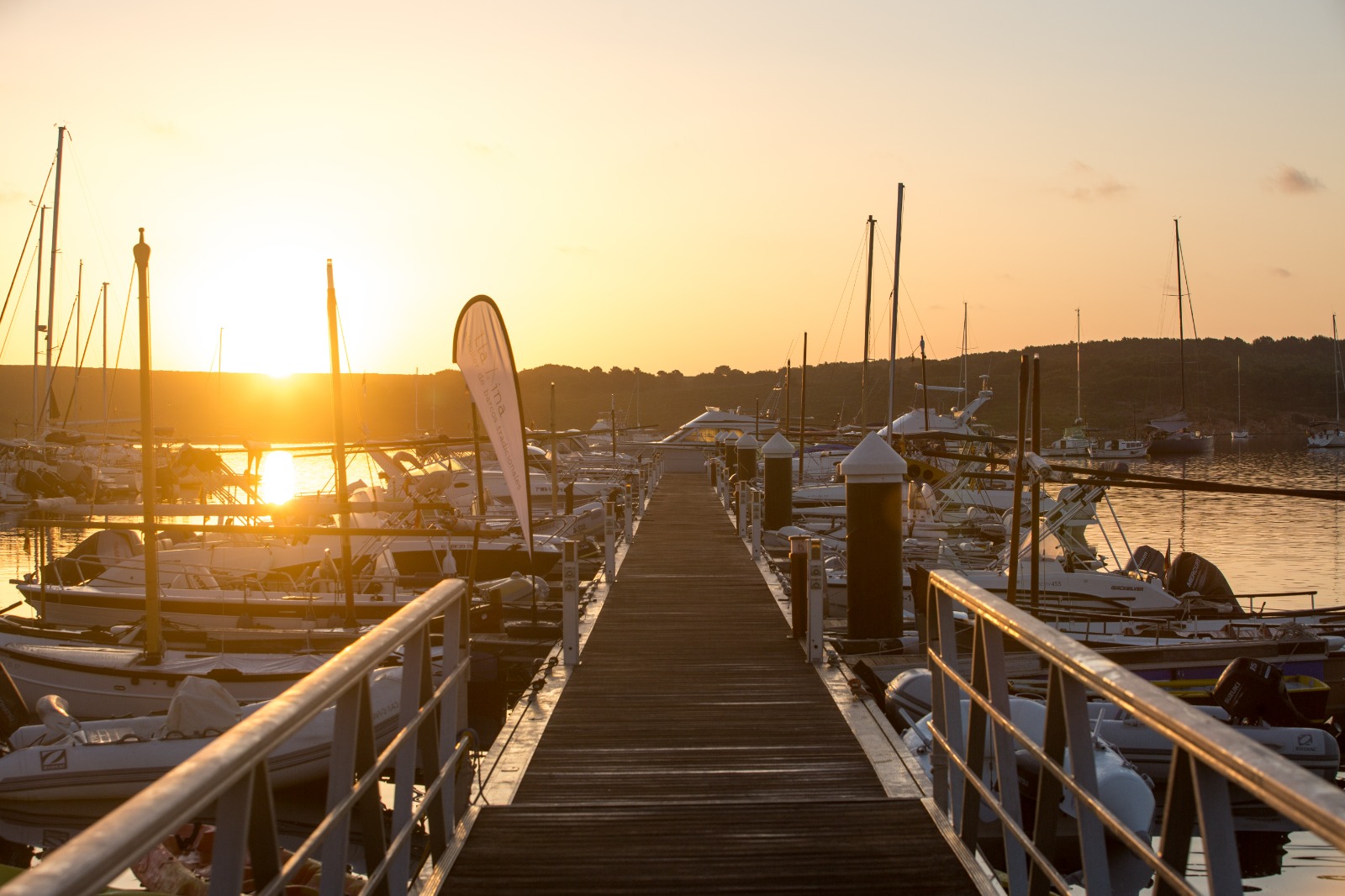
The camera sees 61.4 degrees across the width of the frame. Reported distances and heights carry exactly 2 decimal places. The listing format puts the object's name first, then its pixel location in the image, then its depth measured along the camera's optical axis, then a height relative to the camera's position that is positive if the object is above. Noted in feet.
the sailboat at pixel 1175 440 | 281.54 -3.40
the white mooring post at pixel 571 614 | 34.24 -5.43
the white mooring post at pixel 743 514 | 71.77 -5.24
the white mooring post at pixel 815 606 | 34.24 -5.28
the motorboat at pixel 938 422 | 155.62 +1.20
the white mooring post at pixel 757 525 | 60.95 -5.07
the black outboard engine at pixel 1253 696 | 44.70 -10.65
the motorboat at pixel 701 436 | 160.66 -0.61
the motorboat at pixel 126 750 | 37.86 -10.92
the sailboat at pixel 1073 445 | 265.75 -3.92
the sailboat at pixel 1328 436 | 333.83 -3.19
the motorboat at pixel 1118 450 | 287.69 -5.56
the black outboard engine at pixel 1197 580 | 71.46 -9.94
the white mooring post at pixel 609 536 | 54.08 -5.04
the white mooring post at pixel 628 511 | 72.23 -5.01
